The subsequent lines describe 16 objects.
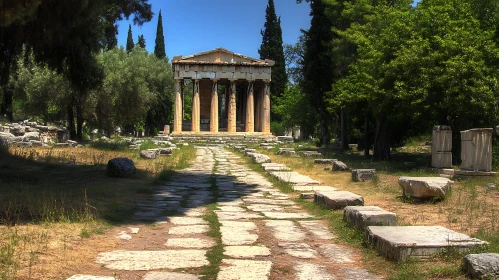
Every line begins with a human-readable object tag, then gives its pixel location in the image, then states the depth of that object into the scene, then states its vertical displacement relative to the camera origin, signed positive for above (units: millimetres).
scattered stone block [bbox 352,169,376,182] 11391 -1144
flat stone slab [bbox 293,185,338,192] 9523 -1298
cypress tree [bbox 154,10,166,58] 61084 +12701
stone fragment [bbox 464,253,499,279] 3434 -1074
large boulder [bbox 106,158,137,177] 10898 -973
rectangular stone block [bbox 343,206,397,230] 5383 -1092
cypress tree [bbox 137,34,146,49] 70250 +14291
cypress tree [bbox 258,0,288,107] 51719 +9848
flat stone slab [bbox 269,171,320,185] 10698 -1243
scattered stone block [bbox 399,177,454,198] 7751 -997
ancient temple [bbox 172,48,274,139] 40469 +5015
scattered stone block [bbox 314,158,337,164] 16108 -1109
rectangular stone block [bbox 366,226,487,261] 4102 -1089
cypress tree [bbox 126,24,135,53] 64688 +13312
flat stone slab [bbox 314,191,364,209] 7195 -1154
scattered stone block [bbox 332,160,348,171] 13656 -1119
